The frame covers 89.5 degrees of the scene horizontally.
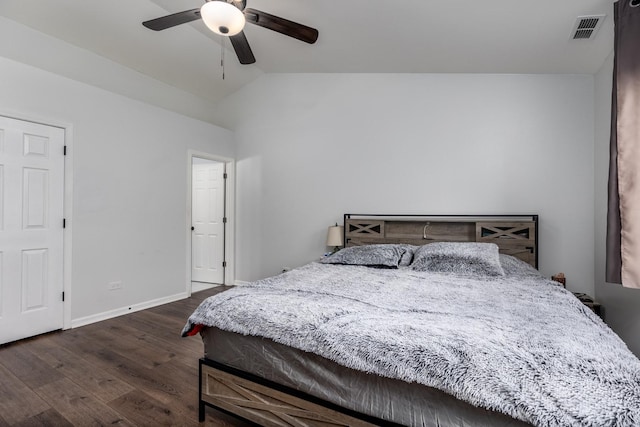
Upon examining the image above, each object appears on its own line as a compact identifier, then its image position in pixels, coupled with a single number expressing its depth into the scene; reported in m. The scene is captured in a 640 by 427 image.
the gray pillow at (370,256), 3.04
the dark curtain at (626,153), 1.80
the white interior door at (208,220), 4.87
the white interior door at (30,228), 2.73
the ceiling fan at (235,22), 1.92
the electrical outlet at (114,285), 3.43
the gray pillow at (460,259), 2.67
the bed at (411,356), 1.00
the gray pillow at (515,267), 2.68
